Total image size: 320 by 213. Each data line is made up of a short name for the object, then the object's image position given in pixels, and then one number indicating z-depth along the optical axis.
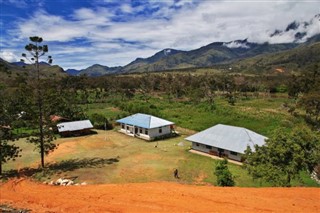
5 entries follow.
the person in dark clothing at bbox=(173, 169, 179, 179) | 26.44
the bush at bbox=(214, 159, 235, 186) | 22.20
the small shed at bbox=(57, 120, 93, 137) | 45.50
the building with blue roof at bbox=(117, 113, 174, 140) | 43.22
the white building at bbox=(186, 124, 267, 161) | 33.02
